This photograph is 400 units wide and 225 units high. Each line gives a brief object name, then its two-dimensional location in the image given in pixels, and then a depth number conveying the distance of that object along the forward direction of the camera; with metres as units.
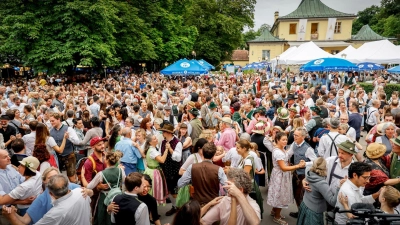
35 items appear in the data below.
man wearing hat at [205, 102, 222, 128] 7.68
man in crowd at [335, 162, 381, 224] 2.76
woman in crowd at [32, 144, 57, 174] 3.90
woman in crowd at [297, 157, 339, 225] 3.14
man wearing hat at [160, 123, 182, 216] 4.71
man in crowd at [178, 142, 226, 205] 3.48
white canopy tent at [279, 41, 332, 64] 14.83
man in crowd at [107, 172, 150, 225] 2.85
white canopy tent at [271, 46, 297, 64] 16.94
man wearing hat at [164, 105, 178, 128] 7.27
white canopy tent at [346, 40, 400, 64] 15.45
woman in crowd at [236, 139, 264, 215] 4.02
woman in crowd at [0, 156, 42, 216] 3.06
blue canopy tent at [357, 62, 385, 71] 17.20
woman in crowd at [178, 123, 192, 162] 5.32
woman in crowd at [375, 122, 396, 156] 4.67
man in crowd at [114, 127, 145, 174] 4.70
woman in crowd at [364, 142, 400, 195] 3.08
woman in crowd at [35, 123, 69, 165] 4.89
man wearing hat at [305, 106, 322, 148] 5.85
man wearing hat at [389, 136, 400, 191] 3.49
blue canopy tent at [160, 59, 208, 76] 14.80
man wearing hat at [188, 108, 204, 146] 6.49
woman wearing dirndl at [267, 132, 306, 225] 4.39
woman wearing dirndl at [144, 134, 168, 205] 4.53
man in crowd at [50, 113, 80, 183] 5.55
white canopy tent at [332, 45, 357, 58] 17.19
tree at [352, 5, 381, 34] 80.41
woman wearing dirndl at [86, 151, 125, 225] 3.53
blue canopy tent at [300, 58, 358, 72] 12.56
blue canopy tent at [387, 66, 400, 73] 14.16
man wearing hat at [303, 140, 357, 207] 3.30
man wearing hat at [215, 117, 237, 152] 5.44
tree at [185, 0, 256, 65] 39.41
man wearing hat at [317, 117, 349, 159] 4.35
